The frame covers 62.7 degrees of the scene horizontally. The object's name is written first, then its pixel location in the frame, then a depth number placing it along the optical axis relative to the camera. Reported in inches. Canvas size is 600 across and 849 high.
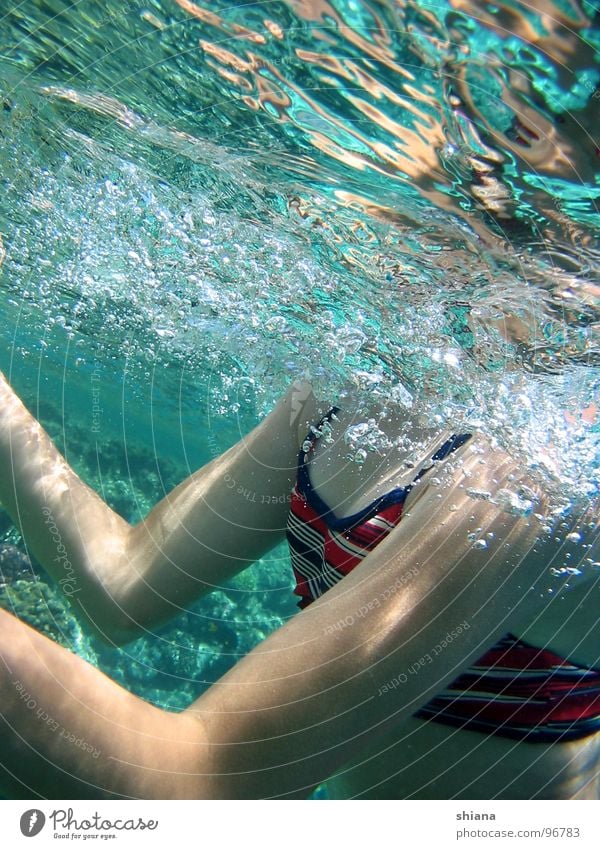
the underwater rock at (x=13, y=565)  64.6
